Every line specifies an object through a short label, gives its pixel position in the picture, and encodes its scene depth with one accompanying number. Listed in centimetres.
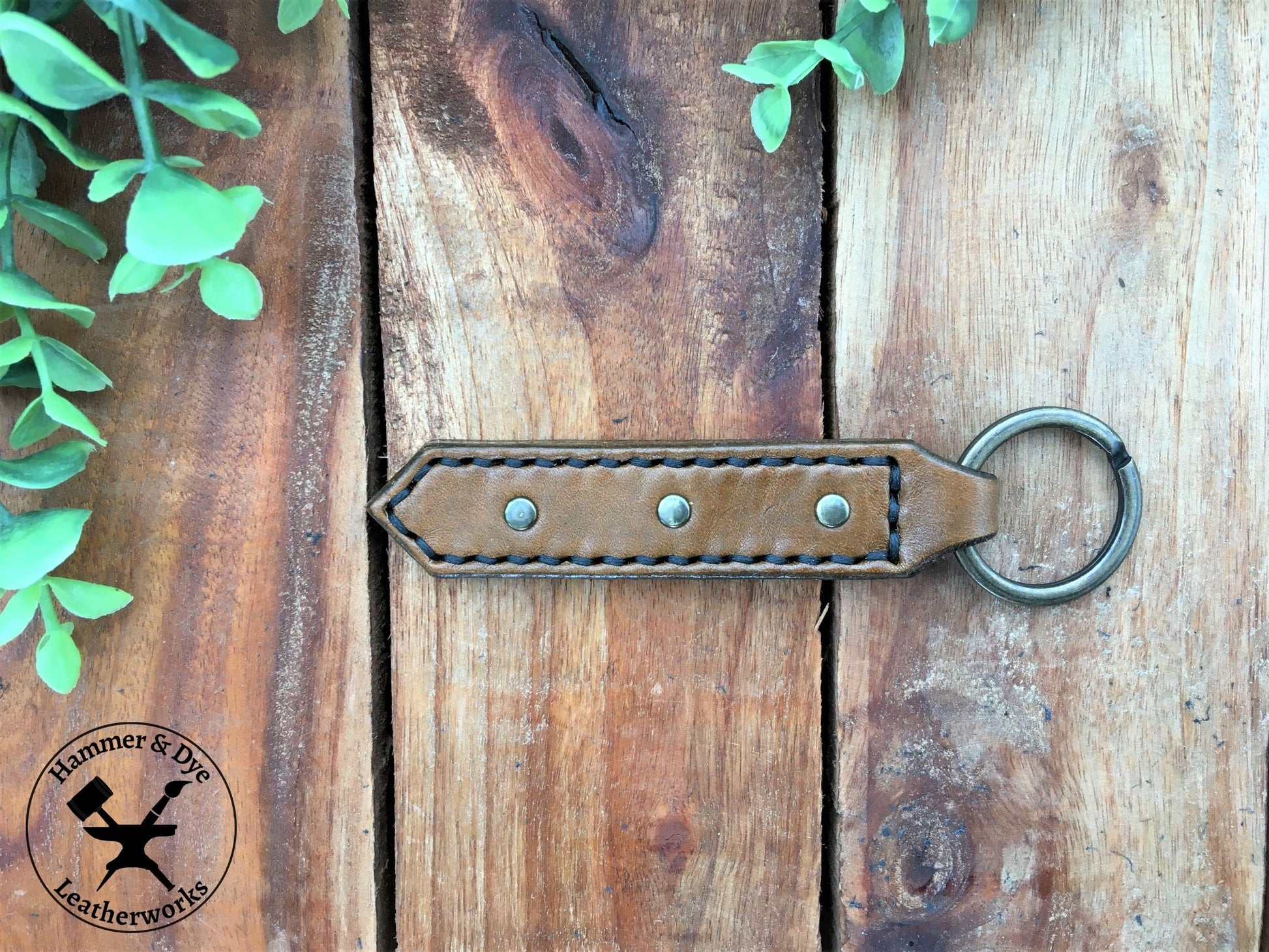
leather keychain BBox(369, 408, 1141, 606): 19
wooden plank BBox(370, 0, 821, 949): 20
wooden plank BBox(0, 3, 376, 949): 20
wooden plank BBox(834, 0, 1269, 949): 20
